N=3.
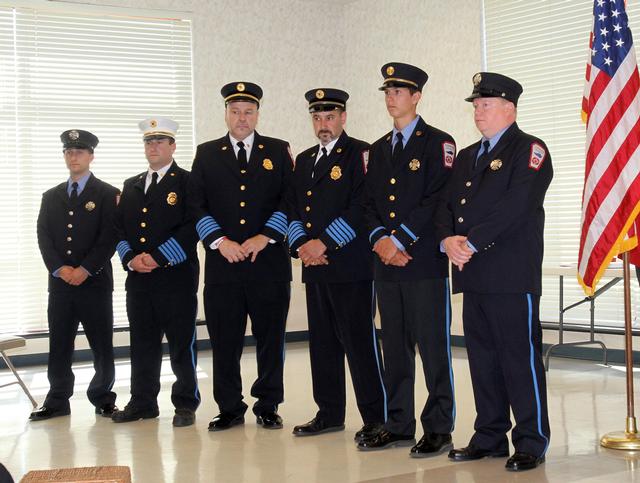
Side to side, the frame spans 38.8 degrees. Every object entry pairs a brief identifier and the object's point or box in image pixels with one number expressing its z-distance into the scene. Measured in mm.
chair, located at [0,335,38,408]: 5754
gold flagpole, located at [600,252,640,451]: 4387
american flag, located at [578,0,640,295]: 4500
